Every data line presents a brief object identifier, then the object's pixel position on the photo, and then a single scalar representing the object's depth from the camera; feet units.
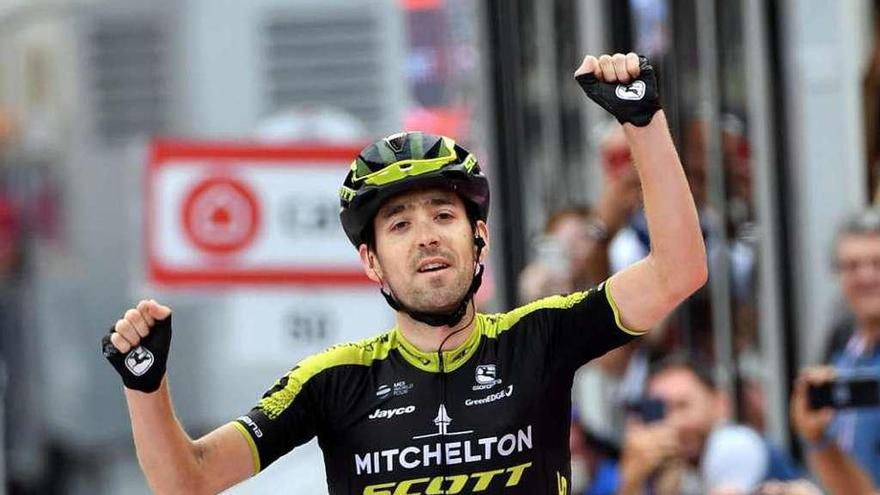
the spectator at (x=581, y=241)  70.85
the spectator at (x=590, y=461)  67.40
